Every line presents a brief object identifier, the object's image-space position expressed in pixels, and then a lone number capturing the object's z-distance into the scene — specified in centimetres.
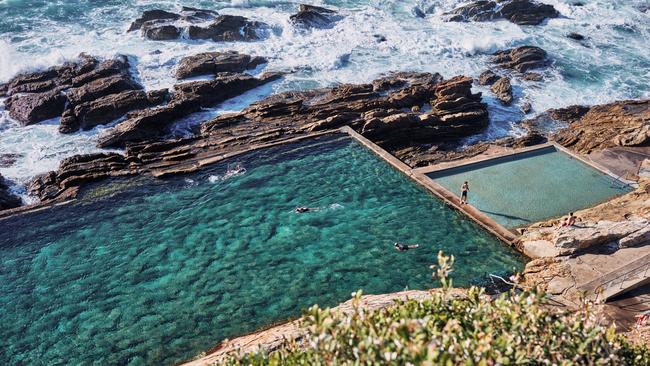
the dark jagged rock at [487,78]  3531
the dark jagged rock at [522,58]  3788
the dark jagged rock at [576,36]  4400
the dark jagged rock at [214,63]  3372
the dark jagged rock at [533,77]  3644
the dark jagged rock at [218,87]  3108
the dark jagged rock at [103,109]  2848
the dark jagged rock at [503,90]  3291
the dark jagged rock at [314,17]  4297
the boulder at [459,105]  2931
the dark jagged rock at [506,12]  4653
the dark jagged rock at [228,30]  3900
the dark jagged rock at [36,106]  2906
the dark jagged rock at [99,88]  2956
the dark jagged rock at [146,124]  2706
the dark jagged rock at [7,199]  2267
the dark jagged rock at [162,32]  3869
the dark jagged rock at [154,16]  4062
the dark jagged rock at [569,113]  3170
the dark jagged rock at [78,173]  2356
